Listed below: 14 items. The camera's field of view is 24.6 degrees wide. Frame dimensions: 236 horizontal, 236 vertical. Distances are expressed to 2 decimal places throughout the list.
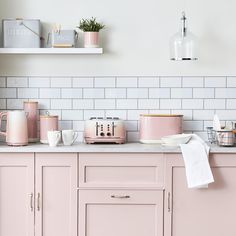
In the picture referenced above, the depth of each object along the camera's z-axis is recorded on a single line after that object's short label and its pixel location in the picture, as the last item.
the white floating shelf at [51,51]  3.94
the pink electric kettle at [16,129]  3.77
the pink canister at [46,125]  3.94
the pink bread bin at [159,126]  3.93
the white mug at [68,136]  3.79
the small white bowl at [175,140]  3.70
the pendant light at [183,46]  3.95
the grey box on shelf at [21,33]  4.00
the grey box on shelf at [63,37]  3.97
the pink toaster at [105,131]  3.89
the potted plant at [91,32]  3.96
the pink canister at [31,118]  4.05
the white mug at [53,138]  3.73
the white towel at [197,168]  3.52
